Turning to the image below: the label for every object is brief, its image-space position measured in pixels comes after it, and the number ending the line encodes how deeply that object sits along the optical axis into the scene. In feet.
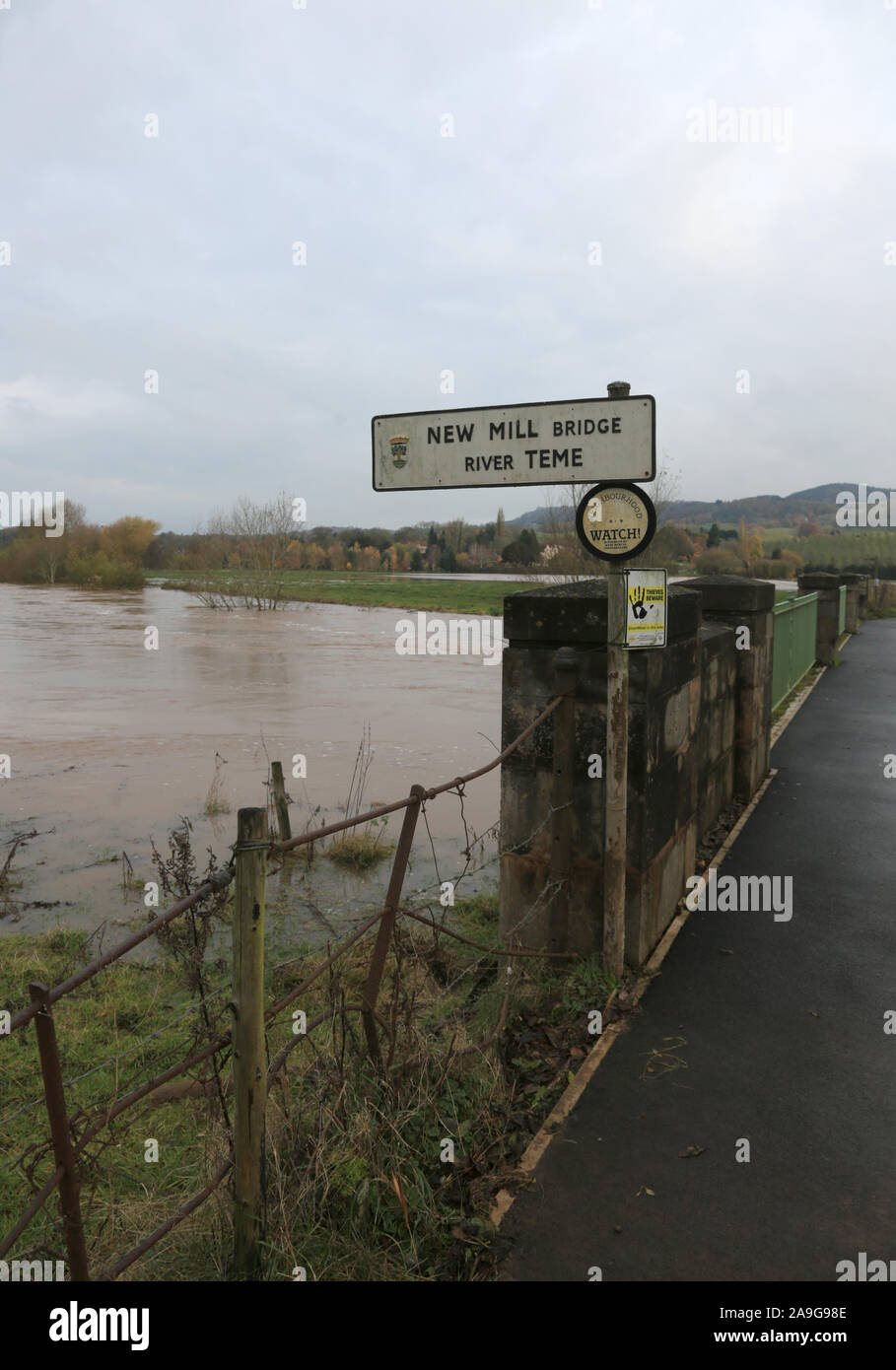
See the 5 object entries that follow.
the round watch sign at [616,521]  13.38
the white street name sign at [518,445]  12.98
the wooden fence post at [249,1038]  7.84
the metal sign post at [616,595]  13.41
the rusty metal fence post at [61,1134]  6.19
